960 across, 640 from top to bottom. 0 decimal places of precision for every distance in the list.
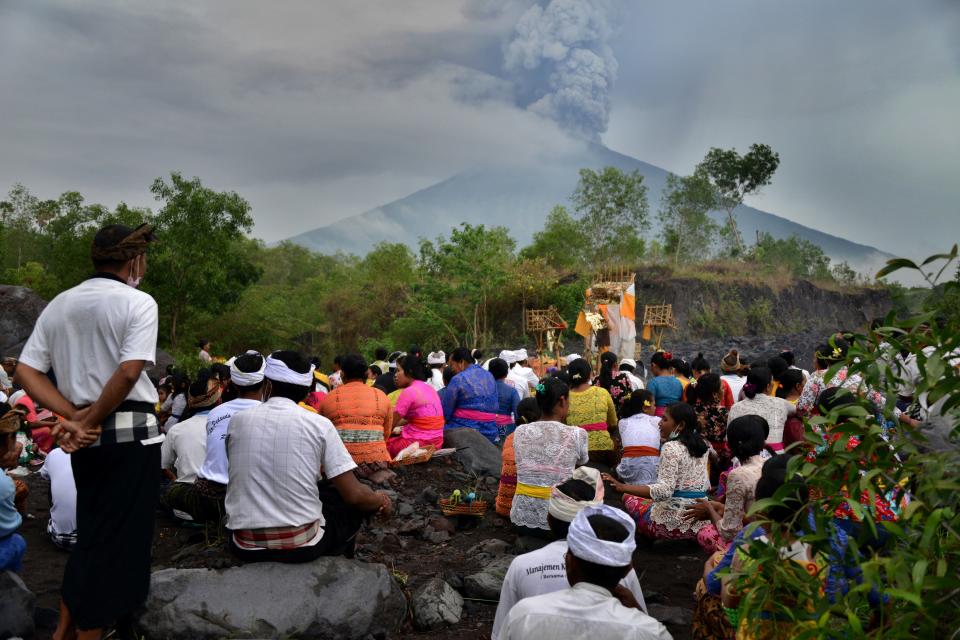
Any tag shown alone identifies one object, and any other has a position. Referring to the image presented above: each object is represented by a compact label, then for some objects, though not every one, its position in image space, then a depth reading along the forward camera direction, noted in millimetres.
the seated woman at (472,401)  9047
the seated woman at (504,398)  9633
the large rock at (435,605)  4535
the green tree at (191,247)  26953
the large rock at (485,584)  4899
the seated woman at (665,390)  8477
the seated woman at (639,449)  6867
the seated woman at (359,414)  7062
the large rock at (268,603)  3869
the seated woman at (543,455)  5684
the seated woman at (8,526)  4047
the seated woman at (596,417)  7641
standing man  3465
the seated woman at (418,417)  8195
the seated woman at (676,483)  5793
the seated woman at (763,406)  6590
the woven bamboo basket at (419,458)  8055
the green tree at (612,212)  37938
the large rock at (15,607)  3889
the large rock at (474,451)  8406
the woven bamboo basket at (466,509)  6629
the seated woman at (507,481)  6410
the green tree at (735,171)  45312
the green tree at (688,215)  43500
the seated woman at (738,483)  4613
